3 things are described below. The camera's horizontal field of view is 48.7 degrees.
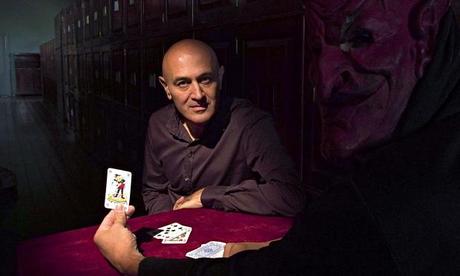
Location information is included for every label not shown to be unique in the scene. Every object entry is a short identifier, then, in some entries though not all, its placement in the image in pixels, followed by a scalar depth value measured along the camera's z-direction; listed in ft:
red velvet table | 4.44
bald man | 6.75
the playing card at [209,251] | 4.69
